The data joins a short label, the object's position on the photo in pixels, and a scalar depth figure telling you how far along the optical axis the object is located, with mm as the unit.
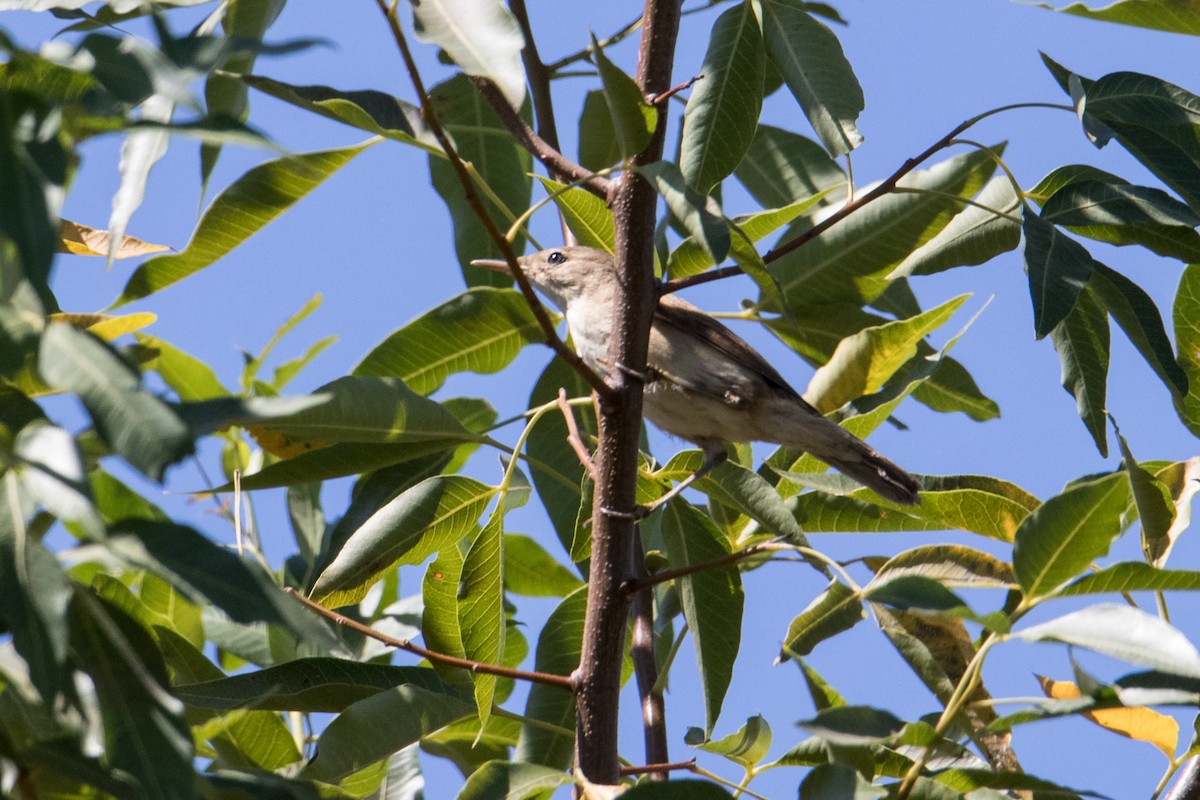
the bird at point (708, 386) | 8070
